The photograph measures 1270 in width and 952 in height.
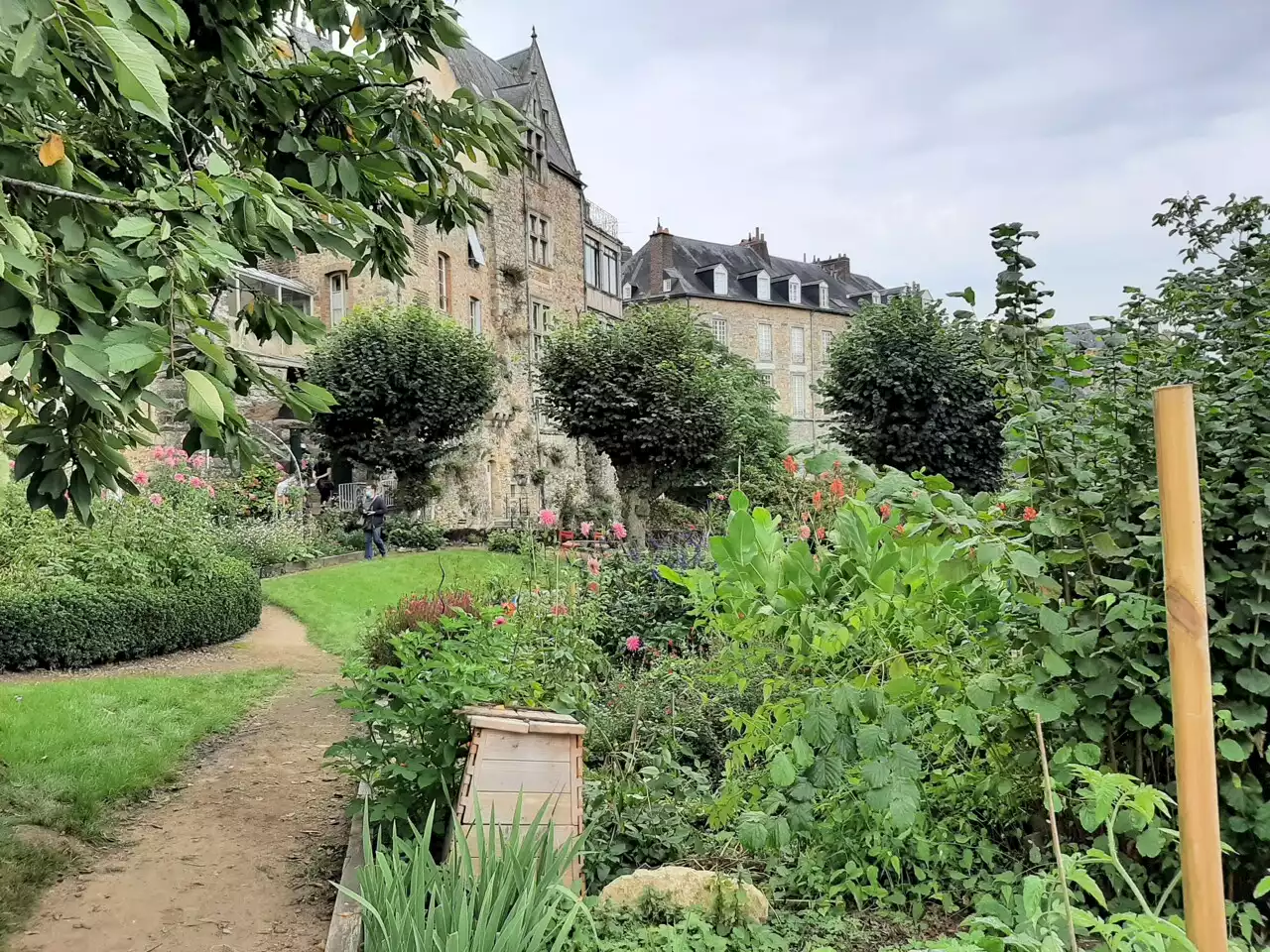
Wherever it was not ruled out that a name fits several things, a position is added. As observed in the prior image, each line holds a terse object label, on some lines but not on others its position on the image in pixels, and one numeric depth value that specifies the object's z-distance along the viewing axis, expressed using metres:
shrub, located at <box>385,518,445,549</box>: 17.72
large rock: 2.50
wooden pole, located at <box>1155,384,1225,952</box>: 1.49
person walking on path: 15.26
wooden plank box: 2.88
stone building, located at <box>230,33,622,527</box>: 22.88
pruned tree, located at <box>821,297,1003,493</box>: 17.22
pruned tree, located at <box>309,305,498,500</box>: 18.02
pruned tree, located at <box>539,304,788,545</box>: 17.70
